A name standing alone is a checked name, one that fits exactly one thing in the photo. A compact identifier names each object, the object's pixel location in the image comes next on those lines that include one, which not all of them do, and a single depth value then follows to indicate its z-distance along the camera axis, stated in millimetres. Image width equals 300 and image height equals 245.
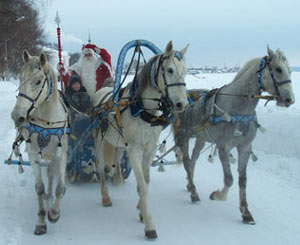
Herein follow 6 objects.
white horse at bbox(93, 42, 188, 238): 4031
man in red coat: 7637
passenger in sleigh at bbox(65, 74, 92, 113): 6418
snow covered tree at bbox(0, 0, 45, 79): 13619
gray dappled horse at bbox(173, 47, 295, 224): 4641
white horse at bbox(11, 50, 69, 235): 4008
